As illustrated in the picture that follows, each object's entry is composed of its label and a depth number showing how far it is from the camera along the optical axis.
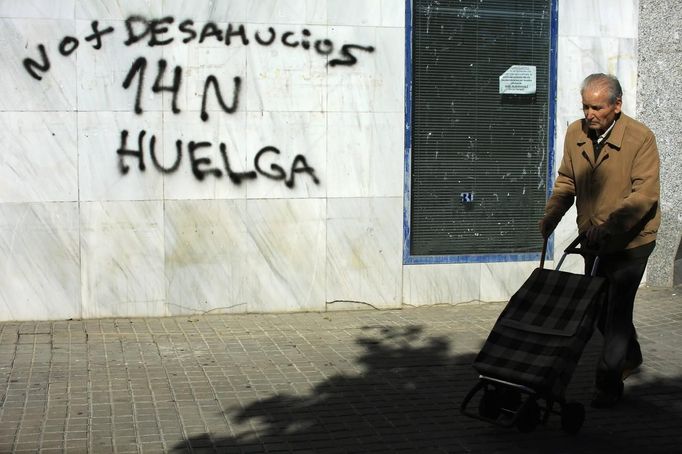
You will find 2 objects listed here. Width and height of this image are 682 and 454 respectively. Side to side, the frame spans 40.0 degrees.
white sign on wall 8.90
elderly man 5.57
